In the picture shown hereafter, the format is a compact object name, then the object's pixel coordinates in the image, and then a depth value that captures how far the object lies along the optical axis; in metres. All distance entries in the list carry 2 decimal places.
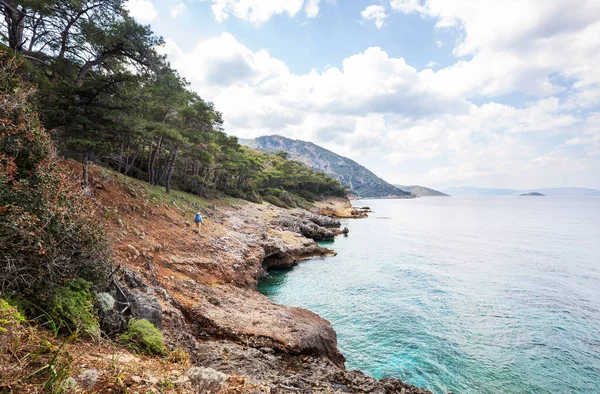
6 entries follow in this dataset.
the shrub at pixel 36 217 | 5.07
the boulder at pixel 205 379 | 4.85
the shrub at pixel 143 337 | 6.21
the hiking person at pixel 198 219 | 19.71
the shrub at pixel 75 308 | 5.18
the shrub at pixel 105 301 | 6.25
